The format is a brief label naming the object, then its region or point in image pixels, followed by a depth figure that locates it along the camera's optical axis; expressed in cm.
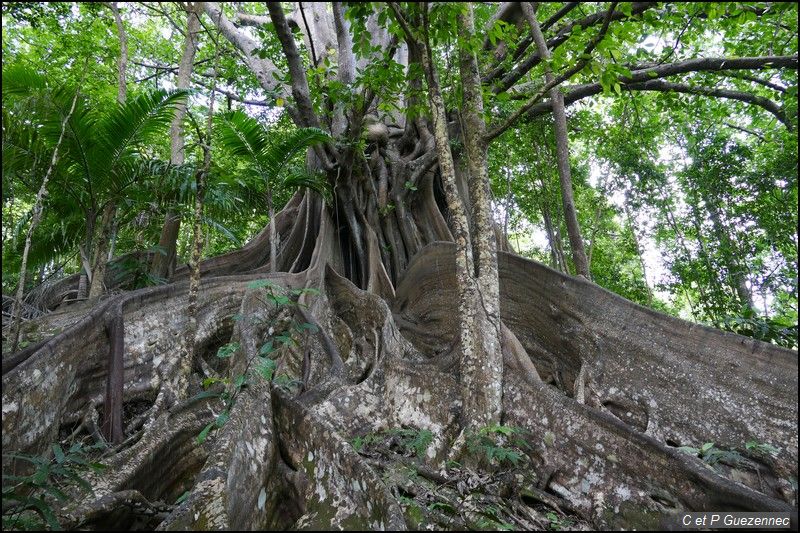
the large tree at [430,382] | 249
